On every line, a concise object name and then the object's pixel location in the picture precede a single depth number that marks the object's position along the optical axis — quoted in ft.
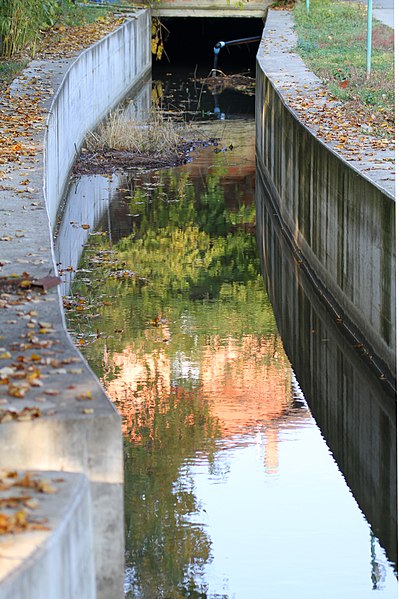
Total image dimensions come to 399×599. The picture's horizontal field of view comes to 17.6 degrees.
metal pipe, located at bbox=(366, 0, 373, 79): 69.26
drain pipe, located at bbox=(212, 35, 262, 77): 122.11
